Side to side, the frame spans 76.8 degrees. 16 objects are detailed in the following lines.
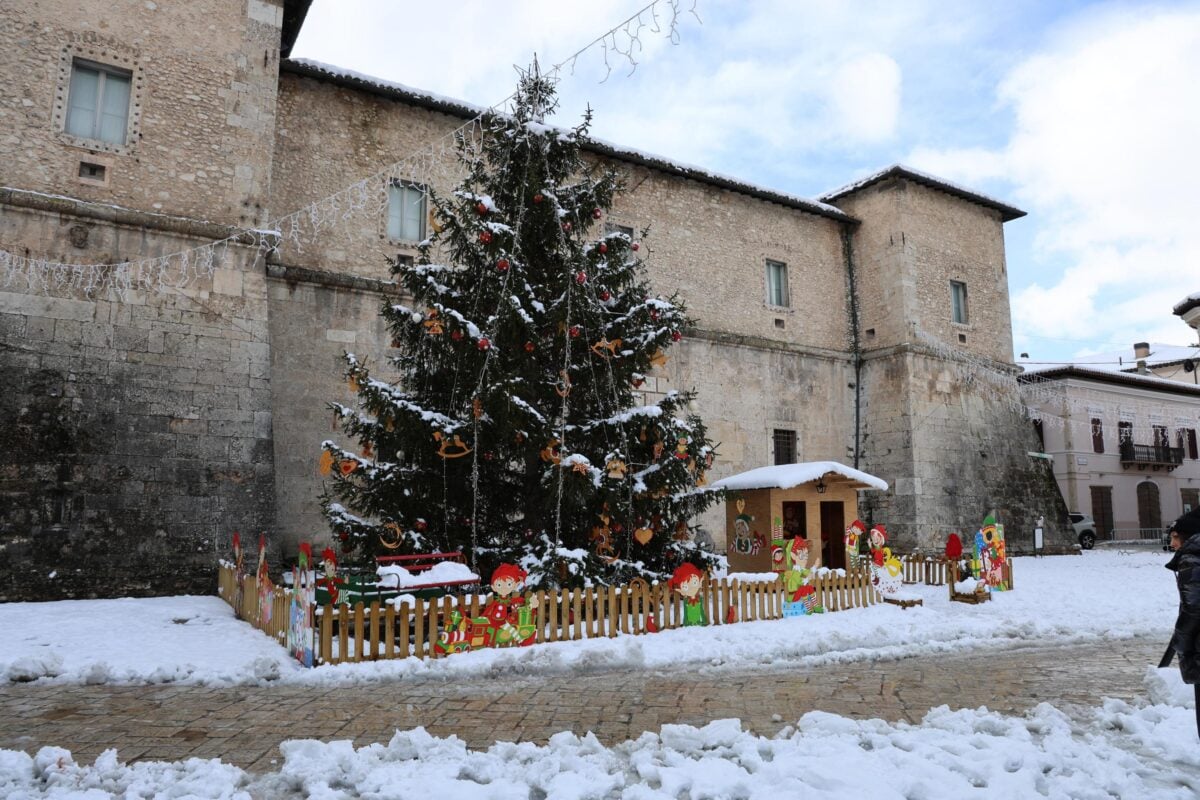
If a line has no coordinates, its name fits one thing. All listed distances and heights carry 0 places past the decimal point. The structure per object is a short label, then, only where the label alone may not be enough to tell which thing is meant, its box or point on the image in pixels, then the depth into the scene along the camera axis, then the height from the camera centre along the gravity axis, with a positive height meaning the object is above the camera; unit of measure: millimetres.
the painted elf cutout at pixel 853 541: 11180 -494
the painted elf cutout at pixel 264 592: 7711 -872
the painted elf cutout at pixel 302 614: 6598 -956
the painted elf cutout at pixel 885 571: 10500 -872
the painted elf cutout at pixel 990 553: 11609 -682
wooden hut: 11188 +32
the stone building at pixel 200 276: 9906 +3654
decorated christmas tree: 8406 +1195
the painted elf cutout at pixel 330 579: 7512 -733
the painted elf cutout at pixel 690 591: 8352 -921
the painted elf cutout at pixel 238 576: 8758 -809
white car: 25375 -815
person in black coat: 4324 -548
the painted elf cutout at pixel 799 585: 9477 -961
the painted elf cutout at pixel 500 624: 7148 -1119
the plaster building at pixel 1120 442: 29062 +2659
